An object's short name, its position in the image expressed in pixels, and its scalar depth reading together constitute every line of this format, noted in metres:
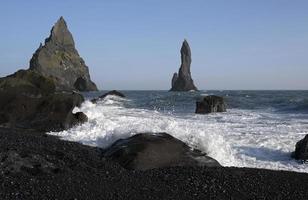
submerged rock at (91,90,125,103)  67.01
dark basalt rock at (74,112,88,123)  19.20
